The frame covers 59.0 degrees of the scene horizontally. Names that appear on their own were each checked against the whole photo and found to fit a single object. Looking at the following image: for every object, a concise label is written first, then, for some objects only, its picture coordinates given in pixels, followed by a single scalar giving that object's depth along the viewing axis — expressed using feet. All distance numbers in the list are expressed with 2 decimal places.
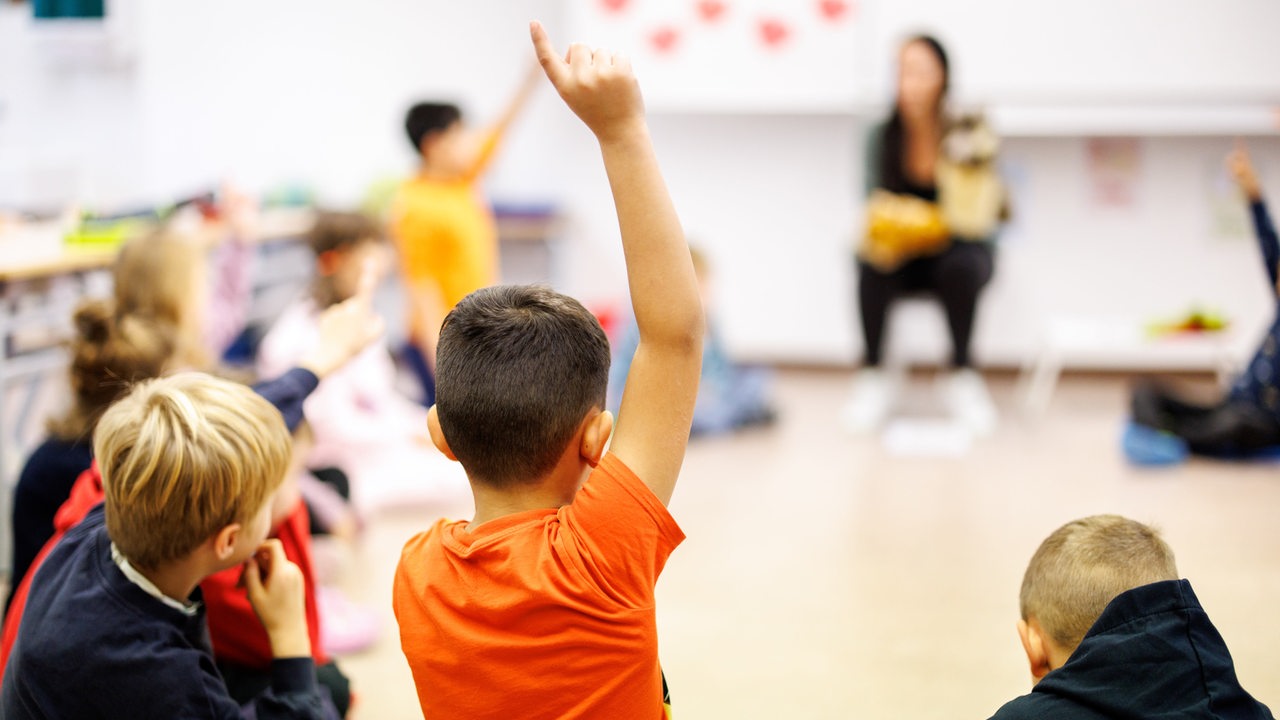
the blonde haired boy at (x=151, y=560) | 3.57
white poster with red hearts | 15.16
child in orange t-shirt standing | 12.19
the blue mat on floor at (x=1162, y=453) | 11.00
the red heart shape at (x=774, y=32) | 15.23
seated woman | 13.07
